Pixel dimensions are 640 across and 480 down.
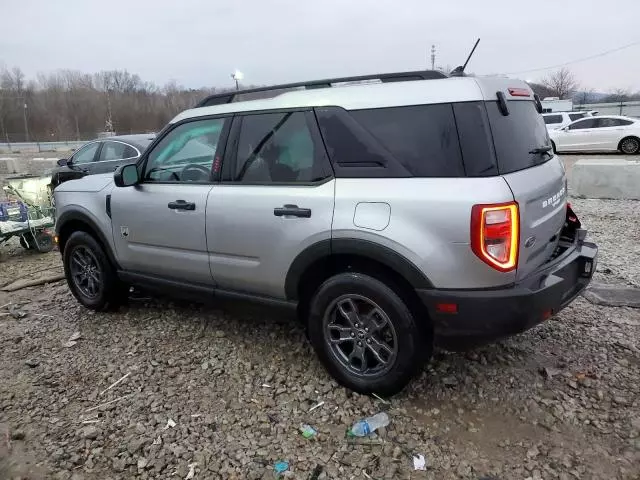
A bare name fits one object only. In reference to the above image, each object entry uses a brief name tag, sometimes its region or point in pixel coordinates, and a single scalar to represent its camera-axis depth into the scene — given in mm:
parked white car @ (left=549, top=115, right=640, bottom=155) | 16828
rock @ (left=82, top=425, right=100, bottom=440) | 3016
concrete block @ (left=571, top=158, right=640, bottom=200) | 9172
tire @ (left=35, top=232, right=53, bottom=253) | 7568
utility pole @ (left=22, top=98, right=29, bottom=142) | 83625
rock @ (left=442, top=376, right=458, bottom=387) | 3372
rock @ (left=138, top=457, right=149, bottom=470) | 2750
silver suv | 2711
